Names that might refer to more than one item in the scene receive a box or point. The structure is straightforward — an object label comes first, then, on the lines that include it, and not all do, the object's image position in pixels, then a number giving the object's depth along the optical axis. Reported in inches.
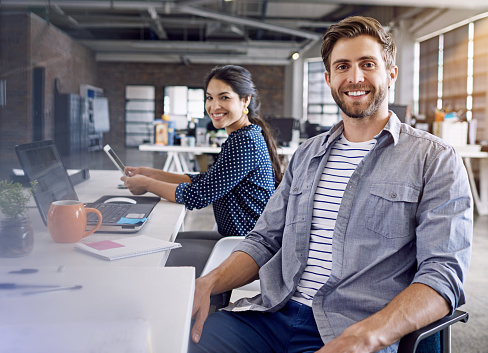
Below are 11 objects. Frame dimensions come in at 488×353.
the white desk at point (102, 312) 22.8
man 38.5
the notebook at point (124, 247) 42.9
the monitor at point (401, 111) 194.3
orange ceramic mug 46.3
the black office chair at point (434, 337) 35.4
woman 73.2
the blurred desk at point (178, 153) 203.7
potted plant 41.6
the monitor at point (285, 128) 255.4
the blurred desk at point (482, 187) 220.0
